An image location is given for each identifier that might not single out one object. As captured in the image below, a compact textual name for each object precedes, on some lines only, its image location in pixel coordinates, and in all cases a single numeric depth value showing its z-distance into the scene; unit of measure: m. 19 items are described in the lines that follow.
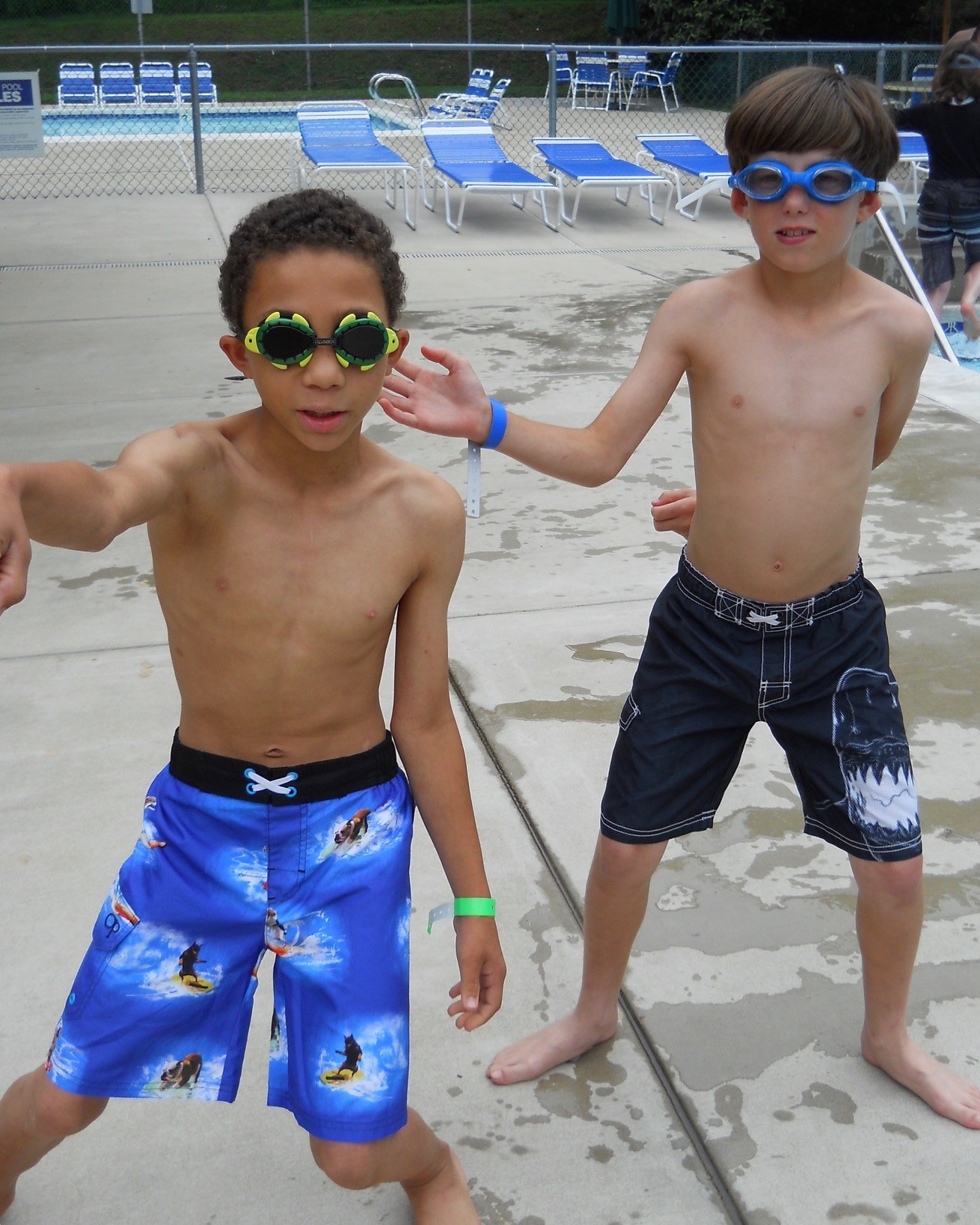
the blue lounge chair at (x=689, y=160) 11.98
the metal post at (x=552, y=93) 13.02
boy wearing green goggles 1.63
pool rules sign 10.52
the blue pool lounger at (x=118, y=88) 19.78
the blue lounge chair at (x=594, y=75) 21.69
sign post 19.78
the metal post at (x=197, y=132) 12.13
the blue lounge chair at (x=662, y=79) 21.39
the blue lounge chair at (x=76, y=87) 19.77
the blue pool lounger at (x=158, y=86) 19.44
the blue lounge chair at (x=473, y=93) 18.27
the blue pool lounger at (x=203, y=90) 18.92
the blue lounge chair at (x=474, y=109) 17.19
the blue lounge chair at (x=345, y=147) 11.80
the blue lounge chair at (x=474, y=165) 11.20
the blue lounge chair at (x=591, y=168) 11.76
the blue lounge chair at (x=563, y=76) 24.31
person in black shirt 7.37
